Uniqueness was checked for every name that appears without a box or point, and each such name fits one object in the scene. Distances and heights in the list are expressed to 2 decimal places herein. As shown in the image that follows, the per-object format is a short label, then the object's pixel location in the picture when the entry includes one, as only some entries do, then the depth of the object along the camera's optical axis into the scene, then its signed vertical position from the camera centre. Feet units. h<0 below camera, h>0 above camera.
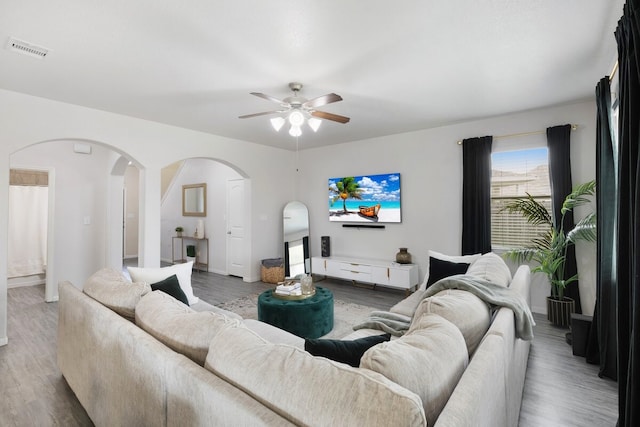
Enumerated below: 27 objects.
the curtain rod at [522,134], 12.91 +3.38
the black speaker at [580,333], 9.20 -3.61
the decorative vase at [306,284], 11.05 -2.54
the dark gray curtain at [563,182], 12.07 +1.21
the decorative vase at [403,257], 16.02 -2.27
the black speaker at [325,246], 19.12 -2.03
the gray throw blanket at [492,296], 5.77 -1.64
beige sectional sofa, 2.82 -1.83
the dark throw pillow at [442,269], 10.18 -1.87
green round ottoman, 9.91 -3.30
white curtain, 17.47 -1.00
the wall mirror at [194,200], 22.94 +1.05
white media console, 15.44 -3.12
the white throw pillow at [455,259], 10.55 -1.59
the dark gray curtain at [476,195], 13.87 +0.81
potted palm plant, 11.30 -1.15
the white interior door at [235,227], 20.08 -0.91
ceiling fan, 9.38 +3.32
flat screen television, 16.88 +0.87
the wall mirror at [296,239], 19.63 -1.67
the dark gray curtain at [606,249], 8.04 -0.99
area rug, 11.19 -4.20
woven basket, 18.48 -3.69
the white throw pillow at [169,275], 8.75 -1.80
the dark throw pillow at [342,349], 4.19 -1.88
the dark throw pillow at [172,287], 8.39 -2.02
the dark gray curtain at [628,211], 4.58 +0.03
